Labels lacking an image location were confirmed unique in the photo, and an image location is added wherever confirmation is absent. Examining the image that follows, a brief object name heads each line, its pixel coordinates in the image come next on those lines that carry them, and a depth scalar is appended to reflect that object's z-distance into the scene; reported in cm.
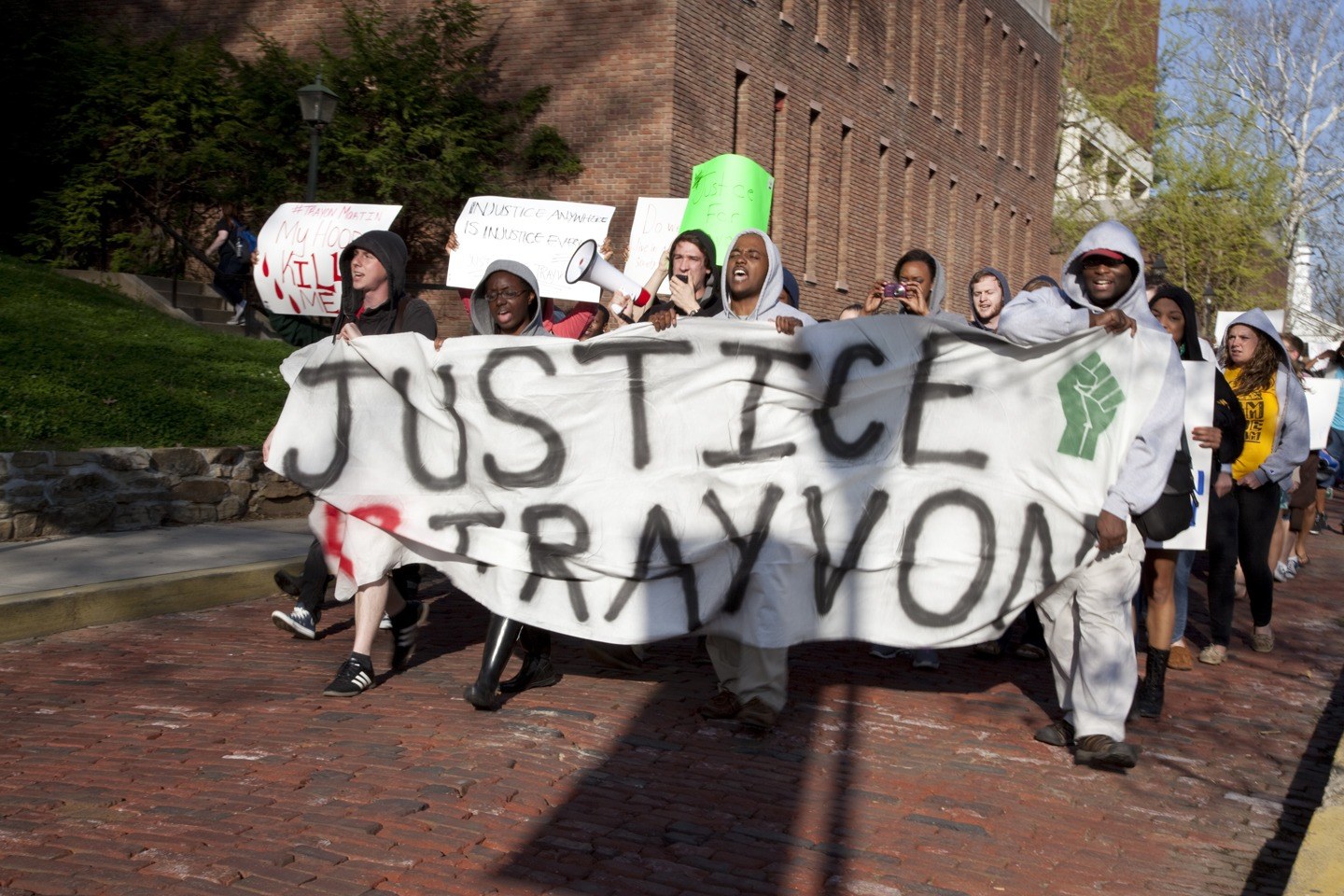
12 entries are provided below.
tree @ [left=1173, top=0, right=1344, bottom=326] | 4331
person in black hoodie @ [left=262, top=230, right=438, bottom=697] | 664
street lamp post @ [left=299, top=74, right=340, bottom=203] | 1647
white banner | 591
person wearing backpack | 2106
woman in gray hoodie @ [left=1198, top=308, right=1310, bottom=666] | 844
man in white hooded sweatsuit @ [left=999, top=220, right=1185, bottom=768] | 573
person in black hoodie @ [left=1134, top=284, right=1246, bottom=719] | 683
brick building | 2233
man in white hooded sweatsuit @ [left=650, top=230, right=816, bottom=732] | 596
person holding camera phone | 761
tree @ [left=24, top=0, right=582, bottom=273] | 2166
